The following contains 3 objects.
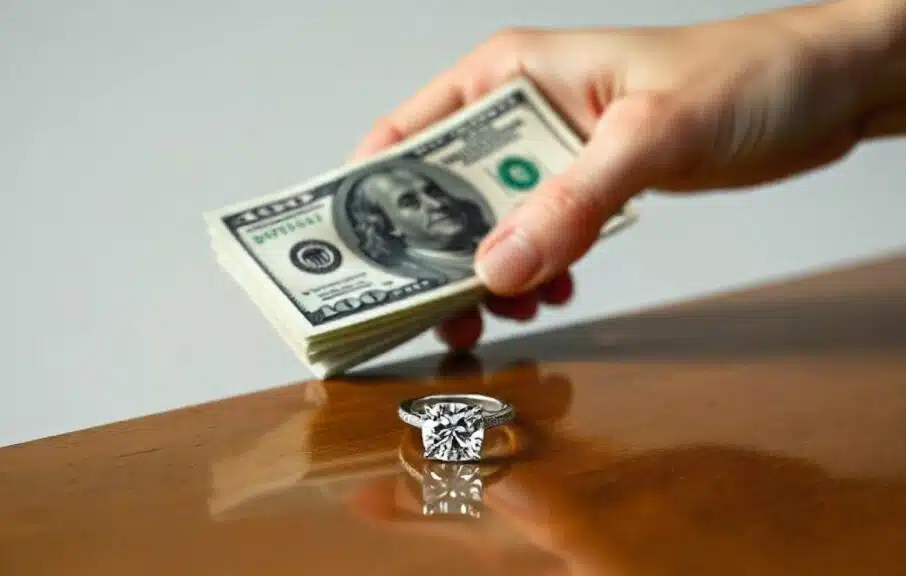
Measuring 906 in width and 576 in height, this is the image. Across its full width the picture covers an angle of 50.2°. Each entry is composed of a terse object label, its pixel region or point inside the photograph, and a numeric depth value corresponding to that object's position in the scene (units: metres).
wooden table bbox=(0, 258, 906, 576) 0.37
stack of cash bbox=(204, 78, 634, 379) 0.72
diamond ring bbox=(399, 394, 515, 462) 0.48
